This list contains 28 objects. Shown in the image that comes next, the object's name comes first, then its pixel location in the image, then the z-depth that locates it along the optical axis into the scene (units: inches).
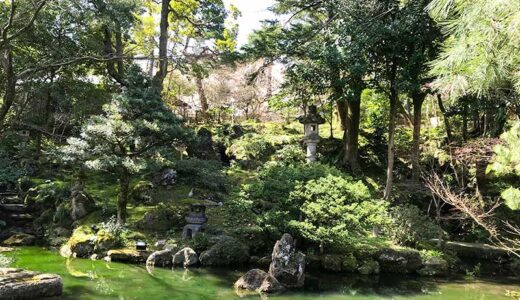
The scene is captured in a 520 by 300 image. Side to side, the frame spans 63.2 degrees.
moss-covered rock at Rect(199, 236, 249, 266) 414.6
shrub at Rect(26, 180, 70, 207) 522.0
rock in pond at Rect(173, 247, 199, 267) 406.0
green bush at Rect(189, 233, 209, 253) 429.4
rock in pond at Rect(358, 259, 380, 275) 421.9
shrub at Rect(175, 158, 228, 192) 538.3
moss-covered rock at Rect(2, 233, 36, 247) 456.4
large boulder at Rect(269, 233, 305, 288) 360.8
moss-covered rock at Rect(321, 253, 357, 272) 423.0
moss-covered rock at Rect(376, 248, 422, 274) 433.1
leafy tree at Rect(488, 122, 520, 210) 189.2
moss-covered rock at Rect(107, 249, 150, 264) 406.6
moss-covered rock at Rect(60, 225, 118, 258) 416.8
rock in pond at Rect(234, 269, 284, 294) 338.3
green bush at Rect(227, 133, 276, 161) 700.7
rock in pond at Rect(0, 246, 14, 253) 421.9
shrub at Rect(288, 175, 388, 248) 399.5
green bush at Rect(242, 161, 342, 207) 432.5
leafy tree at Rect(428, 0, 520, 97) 145.3
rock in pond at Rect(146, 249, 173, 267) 402.3
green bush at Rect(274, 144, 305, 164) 688.0
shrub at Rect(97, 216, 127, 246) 424.2
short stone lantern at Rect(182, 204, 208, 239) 453.4
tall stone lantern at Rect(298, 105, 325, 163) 617.3
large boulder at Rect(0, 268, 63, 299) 266.1
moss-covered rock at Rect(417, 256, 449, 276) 432.8
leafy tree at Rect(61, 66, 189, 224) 438.0
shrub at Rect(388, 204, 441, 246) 462.9
